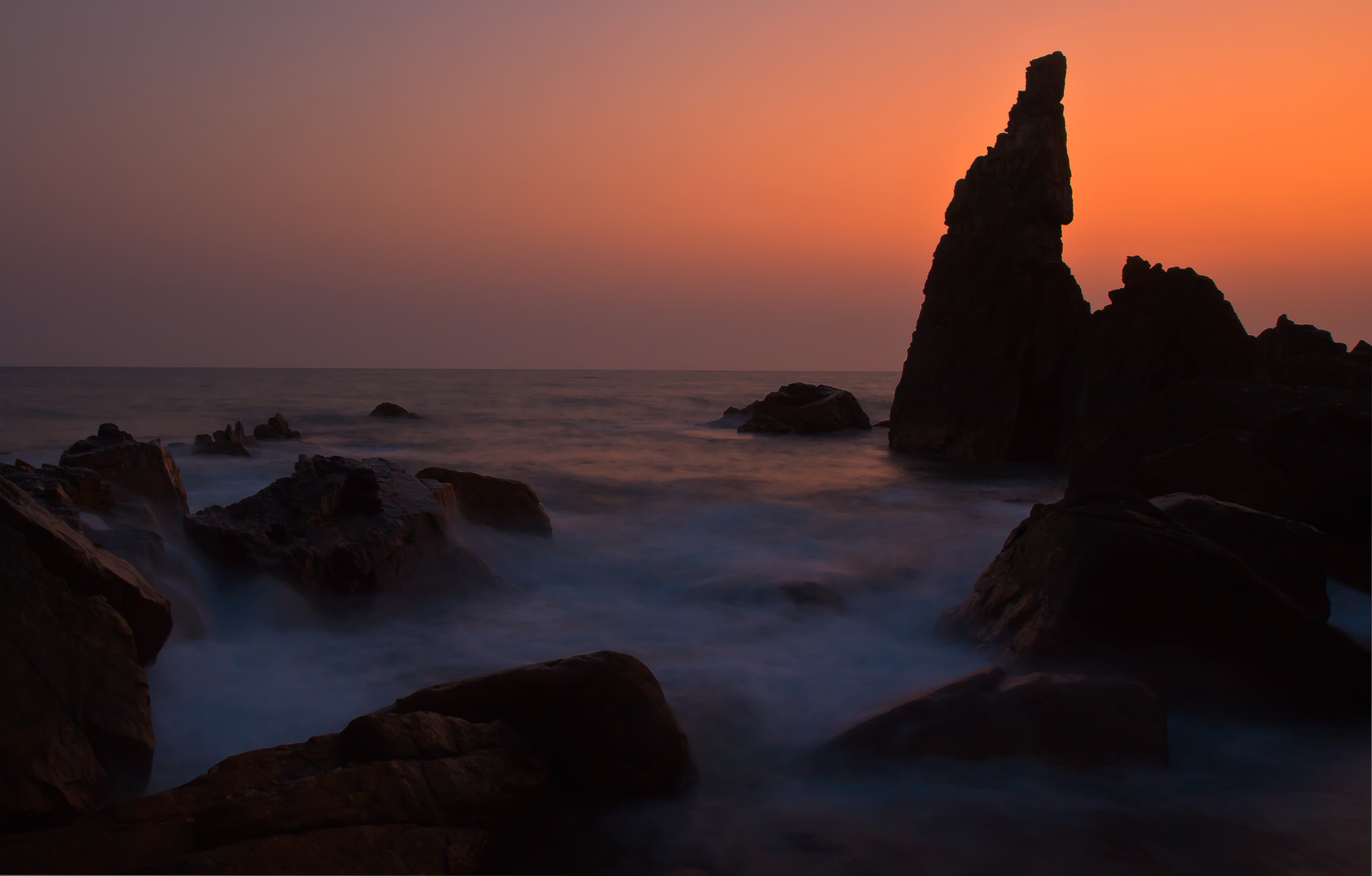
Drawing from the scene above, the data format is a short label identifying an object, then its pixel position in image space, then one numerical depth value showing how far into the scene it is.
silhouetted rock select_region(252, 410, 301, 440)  18.25
